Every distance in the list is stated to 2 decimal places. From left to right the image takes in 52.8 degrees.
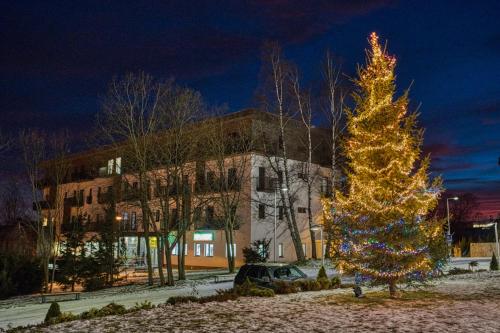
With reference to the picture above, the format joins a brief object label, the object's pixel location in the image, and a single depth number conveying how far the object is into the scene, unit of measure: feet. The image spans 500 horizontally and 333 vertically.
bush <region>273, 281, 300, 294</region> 60.59
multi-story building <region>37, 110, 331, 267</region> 147.54
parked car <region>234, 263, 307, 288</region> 63.82
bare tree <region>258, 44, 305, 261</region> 127.85
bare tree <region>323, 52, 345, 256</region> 128.77
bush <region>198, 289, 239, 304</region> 52.42
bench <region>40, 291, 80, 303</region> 88.28
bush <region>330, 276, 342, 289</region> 67.43
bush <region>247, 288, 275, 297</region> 56.34
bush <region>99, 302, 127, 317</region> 45.33
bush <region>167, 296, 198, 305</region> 51.44
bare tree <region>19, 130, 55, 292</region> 104.53
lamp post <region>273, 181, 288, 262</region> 146.39
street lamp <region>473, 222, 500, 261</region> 268.50
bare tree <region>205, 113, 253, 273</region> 118.21
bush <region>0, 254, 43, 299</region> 103.30
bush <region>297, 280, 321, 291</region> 63.36
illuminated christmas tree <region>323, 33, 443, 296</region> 53.88
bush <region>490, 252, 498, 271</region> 106.11
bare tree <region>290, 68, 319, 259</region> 129.29
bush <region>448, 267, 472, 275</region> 96.97
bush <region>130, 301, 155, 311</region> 47.66
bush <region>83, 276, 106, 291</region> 107.76
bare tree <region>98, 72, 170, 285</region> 93.97
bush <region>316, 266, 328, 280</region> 69.10
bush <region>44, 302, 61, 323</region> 43.47
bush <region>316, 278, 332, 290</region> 65.47
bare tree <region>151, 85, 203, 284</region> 97.14
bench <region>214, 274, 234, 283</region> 101.45
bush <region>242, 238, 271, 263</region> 130.21
